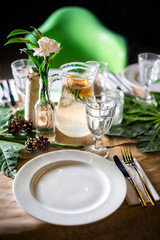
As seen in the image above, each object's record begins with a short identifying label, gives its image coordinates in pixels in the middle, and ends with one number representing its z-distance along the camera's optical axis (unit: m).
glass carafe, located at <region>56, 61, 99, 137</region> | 0.77
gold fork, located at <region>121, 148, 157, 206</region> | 0.61
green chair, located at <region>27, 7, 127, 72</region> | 1.50
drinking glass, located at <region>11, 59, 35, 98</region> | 0.90
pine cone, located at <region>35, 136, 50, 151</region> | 0.76
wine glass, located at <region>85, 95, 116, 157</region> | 0.73
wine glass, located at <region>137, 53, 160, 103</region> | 1.04
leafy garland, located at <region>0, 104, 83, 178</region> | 0.69
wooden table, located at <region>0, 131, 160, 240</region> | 0.54
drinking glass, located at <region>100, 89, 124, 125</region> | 0.88
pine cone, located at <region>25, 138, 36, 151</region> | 0.76
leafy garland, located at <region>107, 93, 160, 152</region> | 0.82
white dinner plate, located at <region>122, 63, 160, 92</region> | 1.13
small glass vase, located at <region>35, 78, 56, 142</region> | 0.77
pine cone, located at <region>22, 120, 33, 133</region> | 0.82
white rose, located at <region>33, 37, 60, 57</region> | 0.65
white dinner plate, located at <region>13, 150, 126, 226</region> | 0.54
